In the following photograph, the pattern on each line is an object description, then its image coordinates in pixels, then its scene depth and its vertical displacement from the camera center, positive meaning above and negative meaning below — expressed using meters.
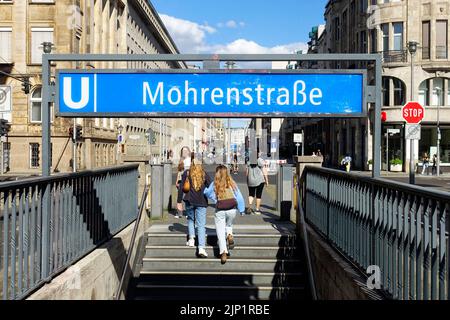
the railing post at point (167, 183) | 12.30 -0.68
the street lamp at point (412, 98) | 17.26 +4.73
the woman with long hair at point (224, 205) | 8.01 -0.80
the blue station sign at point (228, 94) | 5.43 +0.68
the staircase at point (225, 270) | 7.59 -1.85
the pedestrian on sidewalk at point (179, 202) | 11.23 -1.03
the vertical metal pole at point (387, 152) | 42.70 +0.34
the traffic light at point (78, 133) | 32.30 +1.46
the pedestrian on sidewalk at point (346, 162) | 36.12 -0.41
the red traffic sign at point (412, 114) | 20.95 +1.84
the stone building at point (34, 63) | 37.78 +7.04
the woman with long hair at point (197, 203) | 8.18 -0.80
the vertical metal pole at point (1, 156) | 33.22 -0.01
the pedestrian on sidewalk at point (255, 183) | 12.44 -0.67
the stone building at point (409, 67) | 41.56 +7.57
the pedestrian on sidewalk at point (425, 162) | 39.48 -0.45
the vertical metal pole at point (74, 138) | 31.85 +1.16
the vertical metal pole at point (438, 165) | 36.78 -0.62
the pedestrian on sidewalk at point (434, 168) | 39.11 -0.91
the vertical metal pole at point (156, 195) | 11.05 -0.86
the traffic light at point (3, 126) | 23.58 +1.41
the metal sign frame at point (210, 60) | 5.38 +1.05
